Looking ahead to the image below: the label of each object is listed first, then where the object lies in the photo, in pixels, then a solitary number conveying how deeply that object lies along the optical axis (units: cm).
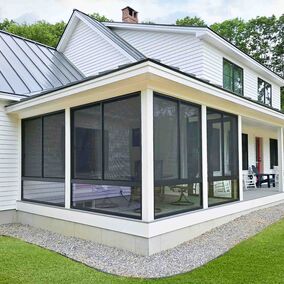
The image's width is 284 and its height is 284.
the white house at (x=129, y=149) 550
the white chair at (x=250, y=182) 1239
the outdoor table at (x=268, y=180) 1253
